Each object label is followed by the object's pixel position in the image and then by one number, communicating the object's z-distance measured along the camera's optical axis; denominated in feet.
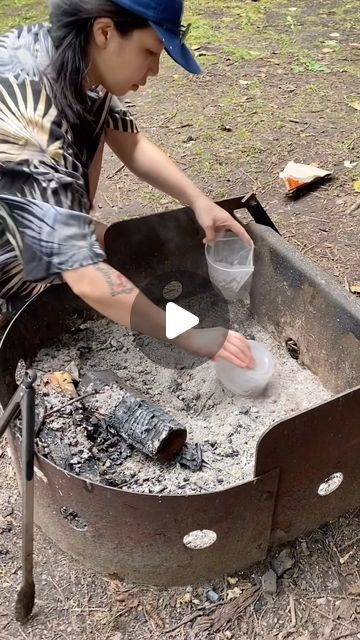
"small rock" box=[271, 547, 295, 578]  5.37
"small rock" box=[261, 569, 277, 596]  5.25
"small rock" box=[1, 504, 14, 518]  5.79
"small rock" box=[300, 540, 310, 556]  5.49
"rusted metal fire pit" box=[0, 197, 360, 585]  4.67
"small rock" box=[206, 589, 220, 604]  5.21
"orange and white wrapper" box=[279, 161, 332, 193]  9.59
